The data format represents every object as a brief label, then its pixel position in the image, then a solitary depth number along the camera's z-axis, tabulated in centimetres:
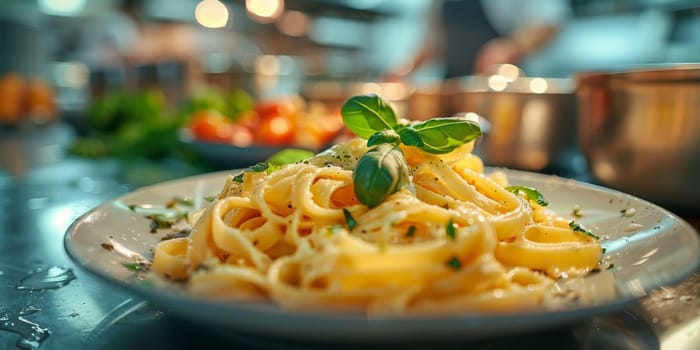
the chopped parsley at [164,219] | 41
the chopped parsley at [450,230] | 34
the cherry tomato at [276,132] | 70
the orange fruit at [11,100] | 124
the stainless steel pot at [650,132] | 45
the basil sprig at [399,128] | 39
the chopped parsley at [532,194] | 42
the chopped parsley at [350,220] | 36
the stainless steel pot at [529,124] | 62
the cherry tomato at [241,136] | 71
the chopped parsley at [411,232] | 35
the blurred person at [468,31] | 171
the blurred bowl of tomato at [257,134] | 67
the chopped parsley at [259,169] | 40
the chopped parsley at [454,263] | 32
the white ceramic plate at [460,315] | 27
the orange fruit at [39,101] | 135
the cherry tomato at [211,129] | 73
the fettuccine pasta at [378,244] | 32
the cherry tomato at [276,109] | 79
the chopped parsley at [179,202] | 44
